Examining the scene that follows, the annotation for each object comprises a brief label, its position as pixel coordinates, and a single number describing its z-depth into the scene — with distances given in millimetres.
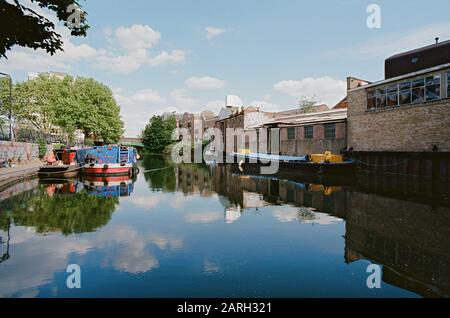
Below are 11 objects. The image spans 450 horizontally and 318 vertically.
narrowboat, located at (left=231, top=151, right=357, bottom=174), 21052
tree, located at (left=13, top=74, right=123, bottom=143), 43750
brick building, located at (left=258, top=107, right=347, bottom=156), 27647
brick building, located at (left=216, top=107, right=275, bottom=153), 48312
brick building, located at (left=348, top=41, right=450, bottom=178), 18859
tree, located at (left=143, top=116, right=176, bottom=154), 71938
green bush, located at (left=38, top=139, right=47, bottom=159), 32653
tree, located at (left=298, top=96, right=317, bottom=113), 57375
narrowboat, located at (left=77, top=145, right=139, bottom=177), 21977
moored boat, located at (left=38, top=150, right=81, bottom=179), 21641
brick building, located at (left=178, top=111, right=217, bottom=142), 79362
